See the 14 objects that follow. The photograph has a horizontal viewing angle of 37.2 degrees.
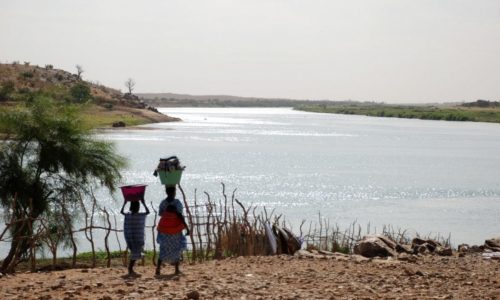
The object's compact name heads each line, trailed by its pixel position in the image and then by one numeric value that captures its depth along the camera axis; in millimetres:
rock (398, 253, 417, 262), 14080
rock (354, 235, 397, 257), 16750
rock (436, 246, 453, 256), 16953
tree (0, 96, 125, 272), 19516
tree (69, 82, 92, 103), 85562
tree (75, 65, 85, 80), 121562
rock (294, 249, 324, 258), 14122
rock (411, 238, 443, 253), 18469
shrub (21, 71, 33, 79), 98200
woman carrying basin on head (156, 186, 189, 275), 11406
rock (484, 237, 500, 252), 19688
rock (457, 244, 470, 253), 19516
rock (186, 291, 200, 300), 9633
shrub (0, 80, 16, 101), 69500
